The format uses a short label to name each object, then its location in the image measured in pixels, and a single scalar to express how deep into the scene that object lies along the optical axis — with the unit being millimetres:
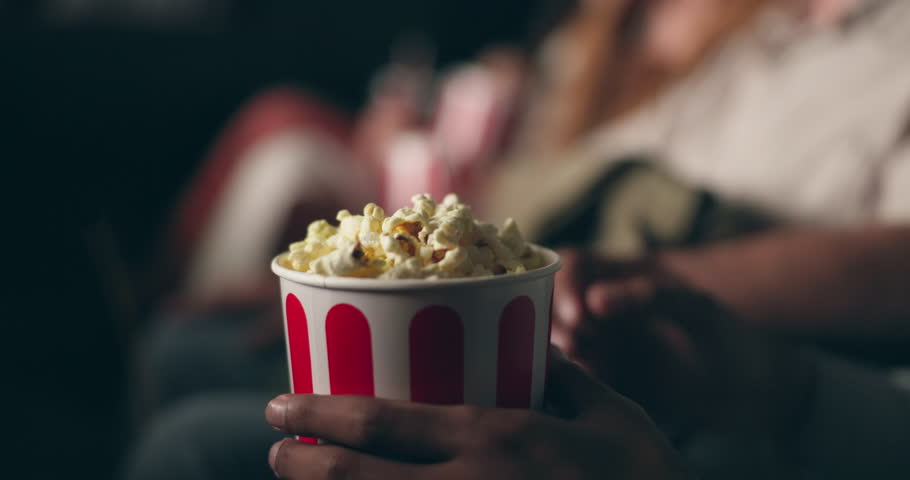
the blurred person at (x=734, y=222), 541
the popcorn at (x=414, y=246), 378
